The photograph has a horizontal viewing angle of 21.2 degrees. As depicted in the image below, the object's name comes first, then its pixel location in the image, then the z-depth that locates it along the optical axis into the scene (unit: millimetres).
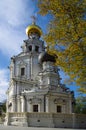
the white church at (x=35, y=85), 39906
